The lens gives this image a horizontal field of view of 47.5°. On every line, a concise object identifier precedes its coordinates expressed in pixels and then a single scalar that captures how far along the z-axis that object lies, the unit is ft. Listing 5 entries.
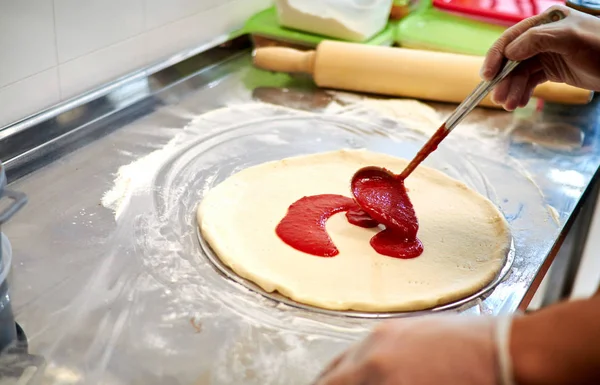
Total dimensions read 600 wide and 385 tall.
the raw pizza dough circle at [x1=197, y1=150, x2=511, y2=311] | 3.45
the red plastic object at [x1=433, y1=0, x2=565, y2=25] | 6.89
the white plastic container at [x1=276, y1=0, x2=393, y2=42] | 6.07
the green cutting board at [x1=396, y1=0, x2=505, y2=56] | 6.34
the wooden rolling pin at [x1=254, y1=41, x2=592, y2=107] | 5.58
